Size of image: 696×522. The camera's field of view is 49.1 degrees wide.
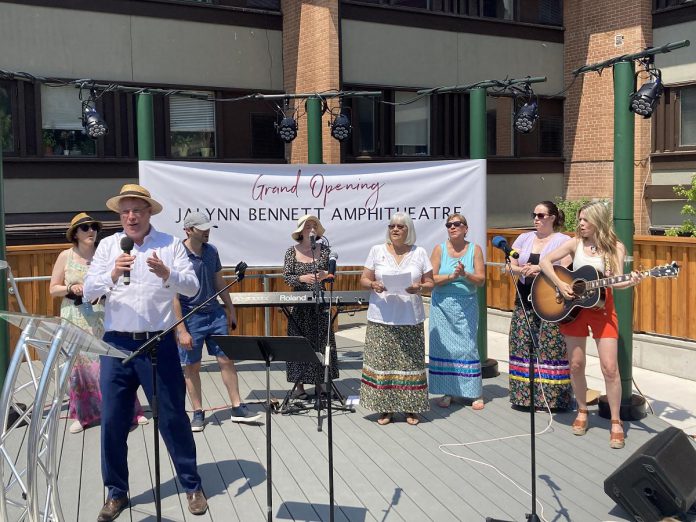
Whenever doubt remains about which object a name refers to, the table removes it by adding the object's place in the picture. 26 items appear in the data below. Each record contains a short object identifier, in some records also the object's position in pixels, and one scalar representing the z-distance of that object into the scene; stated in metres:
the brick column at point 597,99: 15.39
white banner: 8.38
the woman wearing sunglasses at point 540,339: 6.77
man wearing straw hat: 4.82
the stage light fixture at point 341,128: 11.12
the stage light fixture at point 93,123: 8.85
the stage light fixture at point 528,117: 8.93
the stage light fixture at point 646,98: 6.61
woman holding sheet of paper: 6.65
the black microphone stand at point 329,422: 4.52
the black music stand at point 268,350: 4.50
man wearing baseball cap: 6.54
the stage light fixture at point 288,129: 10.96
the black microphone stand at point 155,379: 4.30
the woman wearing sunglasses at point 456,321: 7.05
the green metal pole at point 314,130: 9.34
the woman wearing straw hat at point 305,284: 7.18
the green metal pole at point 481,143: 8.29
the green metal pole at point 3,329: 6.52
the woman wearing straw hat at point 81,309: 6.42
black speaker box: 4.50
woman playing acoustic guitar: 6.09
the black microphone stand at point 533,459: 4.57
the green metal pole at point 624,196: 6.78
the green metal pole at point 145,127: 8.33
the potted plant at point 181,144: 14.03
